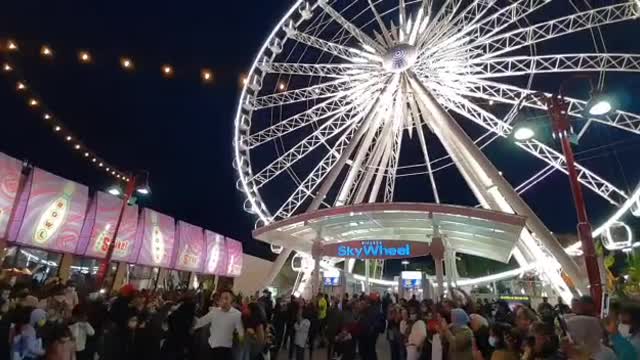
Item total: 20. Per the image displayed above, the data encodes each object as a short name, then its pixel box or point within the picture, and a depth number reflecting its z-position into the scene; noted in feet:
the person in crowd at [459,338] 16.21
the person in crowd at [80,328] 19.33
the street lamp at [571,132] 21.81
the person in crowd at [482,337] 15.53
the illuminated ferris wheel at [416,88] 51.85
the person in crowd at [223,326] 18.85
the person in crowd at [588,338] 10.08
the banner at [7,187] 39.83
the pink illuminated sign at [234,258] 96.58
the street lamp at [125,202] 48.70
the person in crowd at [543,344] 12.39
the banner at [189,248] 75.97
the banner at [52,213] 44.11
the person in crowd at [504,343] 13.34
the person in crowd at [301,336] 30.96
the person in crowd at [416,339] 22.59
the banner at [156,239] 65.57
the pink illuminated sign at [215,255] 87.35
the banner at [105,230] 52.70
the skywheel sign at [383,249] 45.50
